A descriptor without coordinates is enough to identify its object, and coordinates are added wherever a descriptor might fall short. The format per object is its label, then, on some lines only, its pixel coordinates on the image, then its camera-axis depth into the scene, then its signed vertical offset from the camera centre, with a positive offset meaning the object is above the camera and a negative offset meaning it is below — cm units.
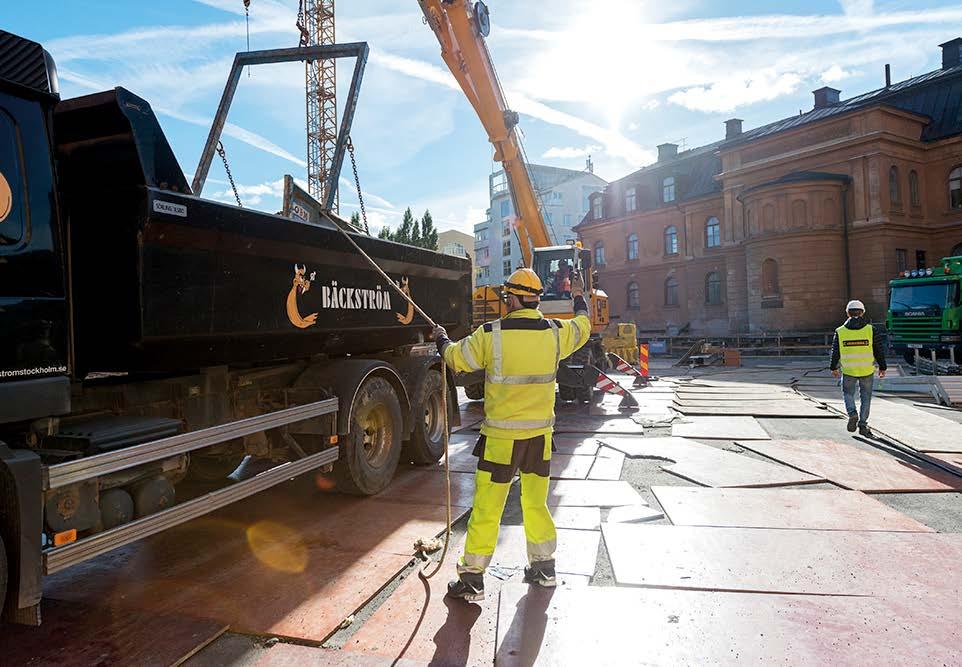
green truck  1705 +3
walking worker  789 -57
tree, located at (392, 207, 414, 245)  4053 +724
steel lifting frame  482 +217
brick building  2695 +539
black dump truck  266 +5
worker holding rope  345 -55
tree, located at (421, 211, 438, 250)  4146 +719
